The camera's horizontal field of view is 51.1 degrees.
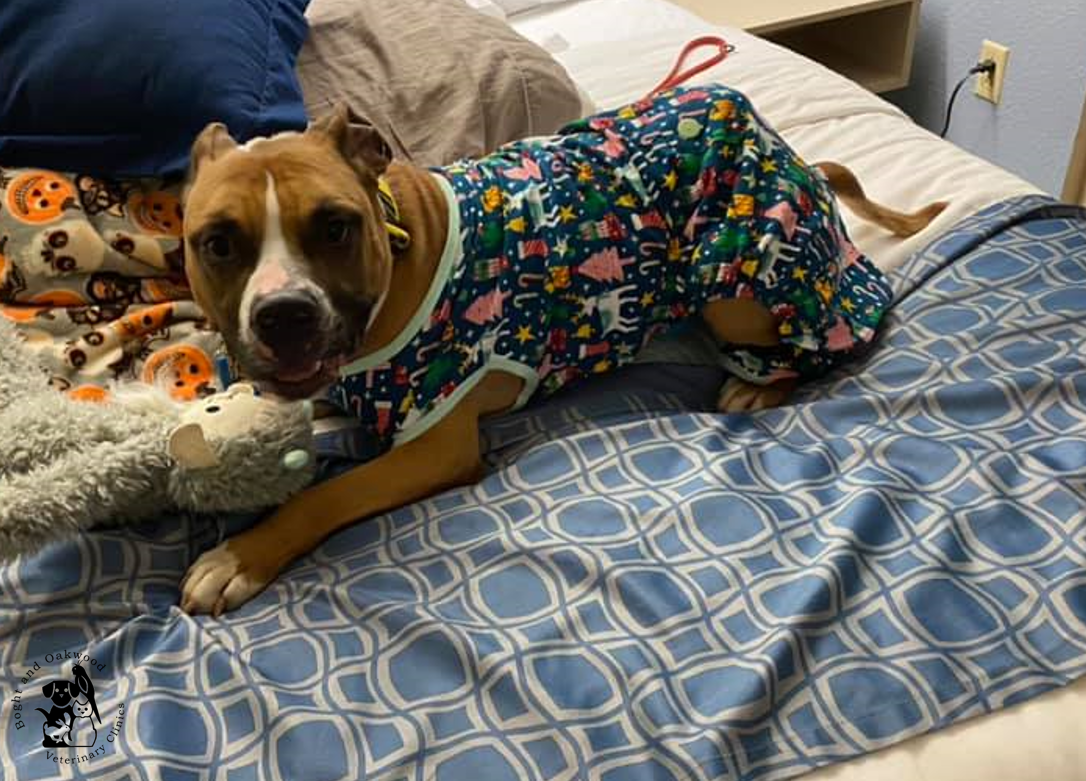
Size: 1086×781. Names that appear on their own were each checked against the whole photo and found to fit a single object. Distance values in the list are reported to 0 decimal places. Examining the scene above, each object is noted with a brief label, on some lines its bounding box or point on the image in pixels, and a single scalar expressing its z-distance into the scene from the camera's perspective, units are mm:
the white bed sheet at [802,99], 1779
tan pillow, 1668
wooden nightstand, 2686
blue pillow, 1408
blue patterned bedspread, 963
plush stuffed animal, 1065
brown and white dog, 1099
